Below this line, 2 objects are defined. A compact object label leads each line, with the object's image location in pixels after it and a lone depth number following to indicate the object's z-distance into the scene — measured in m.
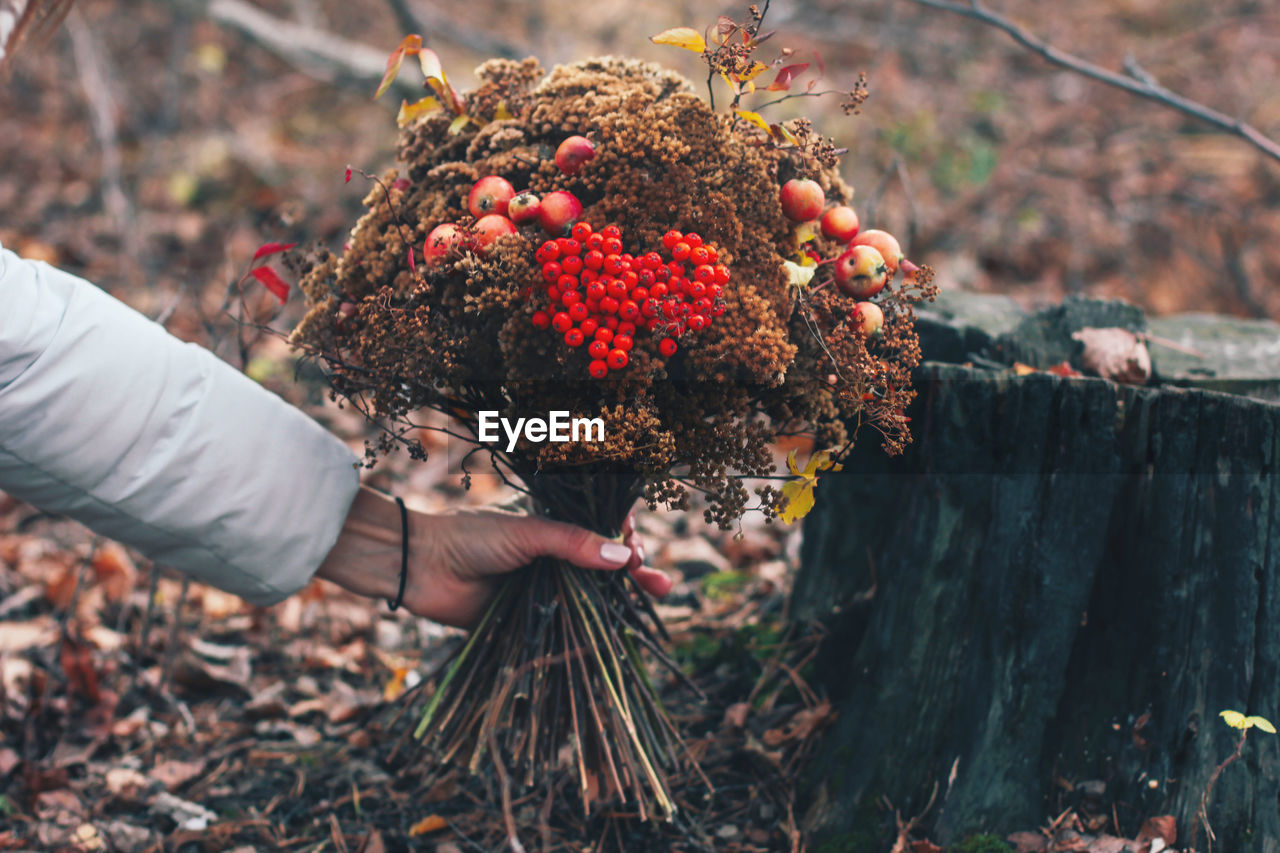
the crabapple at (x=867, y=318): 1.07
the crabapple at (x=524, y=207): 1.05
